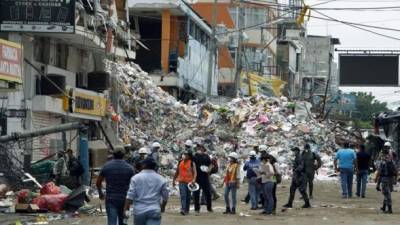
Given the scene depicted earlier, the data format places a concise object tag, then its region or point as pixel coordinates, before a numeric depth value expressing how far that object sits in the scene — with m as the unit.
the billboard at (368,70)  52.41
